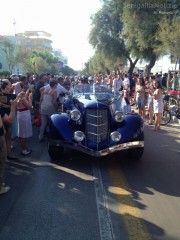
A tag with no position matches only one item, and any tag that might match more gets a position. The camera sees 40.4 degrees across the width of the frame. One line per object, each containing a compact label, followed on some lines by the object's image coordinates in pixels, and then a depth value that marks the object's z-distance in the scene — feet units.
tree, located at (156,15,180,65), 42.70
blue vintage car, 15.75
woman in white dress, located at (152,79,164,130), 25.57
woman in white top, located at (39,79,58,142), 21.22
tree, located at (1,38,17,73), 173.76
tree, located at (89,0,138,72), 78.54
